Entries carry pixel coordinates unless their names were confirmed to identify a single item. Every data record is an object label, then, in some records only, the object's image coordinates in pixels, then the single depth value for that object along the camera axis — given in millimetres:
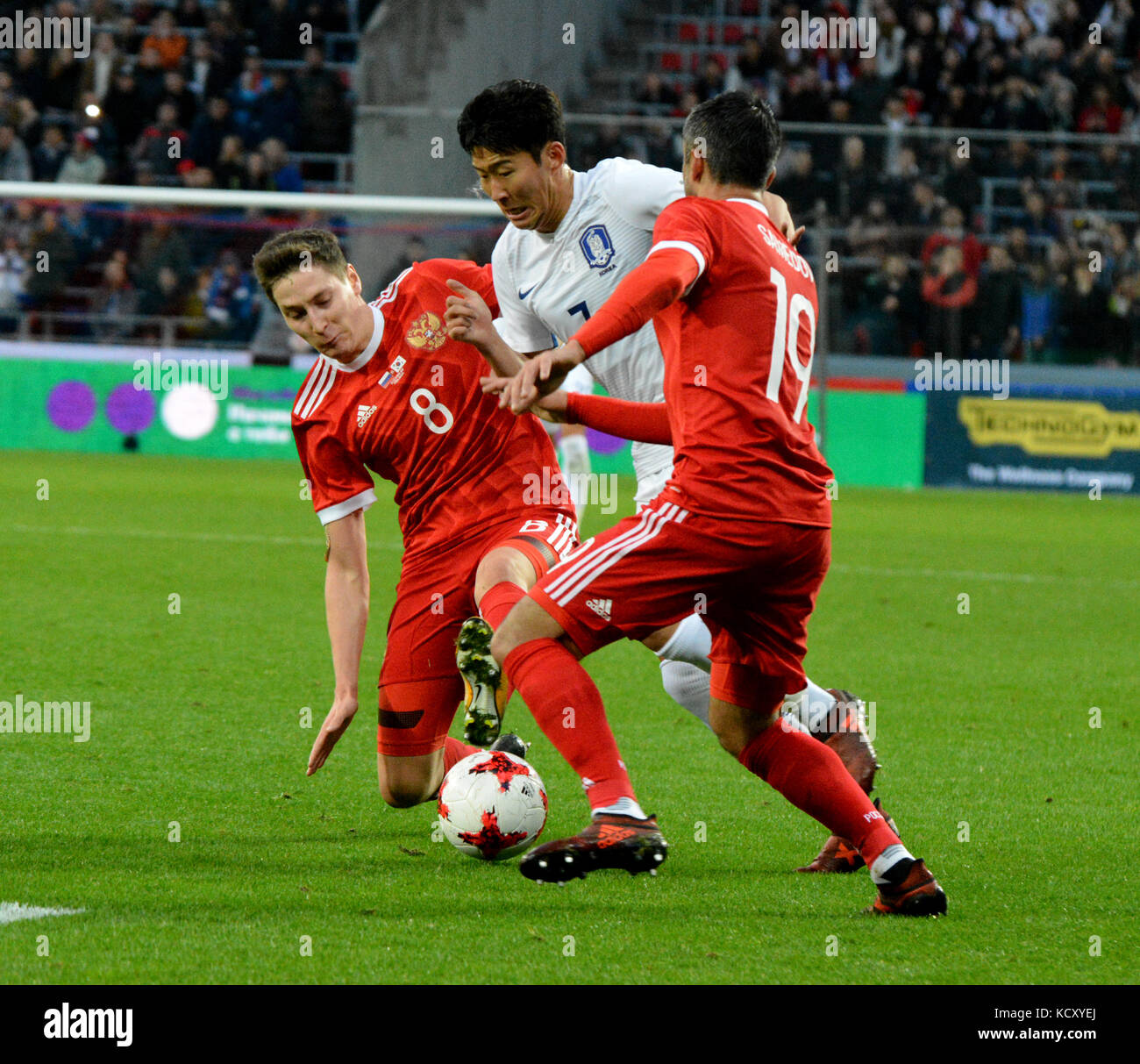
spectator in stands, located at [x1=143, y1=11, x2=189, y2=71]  22906
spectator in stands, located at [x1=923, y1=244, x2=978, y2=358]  18828
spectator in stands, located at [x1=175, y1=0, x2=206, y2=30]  23547
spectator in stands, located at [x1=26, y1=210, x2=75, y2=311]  19156
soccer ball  4516
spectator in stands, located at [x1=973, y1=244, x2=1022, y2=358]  18703
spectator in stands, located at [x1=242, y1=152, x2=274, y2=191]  21141
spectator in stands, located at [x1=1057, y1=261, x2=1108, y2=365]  18641
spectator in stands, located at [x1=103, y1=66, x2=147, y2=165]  21719
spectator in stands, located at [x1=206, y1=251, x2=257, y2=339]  18828
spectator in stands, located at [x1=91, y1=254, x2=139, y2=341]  18891
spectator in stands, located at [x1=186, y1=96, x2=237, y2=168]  21281
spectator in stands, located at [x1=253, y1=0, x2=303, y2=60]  22891
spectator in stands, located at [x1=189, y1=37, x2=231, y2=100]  22375
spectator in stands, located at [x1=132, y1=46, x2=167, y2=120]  21906
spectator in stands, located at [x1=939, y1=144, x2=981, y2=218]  19219
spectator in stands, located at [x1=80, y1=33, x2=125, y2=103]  22344
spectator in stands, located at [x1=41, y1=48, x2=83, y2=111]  22359
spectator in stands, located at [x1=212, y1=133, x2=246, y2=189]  21078
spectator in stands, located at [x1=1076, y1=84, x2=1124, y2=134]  22469
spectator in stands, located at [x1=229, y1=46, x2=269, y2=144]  21797
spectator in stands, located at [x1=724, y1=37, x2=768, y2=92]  23125
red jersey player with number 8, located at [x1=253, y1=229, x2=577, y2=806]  5227
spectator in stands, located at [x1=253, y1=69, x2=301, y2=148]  21734
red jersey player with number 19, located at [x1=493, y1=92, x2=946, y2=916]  3818
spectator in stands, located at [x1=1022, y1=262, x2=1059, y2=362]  18750
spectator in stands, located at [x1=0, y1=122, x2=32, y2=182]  21203
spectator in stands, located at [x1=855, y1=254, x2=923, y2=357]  18953
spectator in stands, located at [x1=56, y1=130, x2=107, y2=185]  21047
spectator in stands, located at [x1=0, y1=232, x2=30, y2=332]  18969
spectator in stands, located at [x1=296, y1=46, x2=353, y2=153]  21797
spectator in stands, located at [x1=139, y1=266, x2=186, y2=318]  19188
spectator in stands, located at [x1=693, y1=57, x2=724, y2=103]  23125
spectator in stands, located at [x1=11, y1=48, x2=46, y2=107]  22391
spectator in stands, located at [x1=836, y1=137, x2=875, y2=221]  19125
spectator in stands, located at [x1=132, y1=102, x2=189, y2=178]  21141
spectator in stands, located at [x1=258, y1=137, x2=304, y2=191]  21094
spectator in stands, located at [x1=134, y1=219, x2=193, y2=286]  19516
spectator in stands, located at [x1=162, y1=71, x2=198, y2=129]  22062
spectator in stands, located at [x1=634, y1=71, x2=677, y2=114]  22938
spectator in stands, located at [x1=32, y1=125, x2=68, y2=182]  21141
